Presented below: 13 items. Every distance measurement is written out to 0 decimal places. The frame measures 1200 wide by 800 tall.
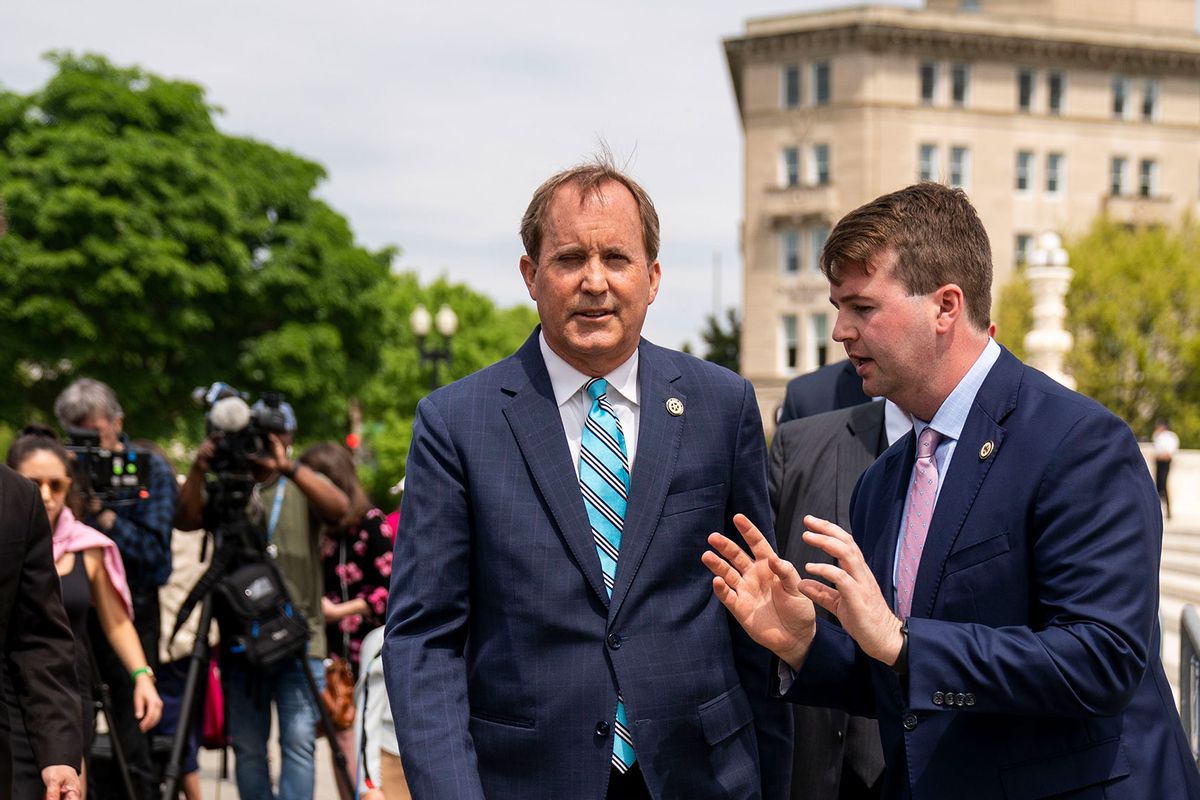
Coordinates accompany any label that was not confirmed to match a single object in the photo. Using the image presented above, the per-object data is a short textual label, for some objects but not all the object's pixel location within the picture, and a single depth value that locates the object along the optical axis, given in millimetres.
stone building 52781
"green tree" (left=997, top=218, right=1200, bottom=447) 38562
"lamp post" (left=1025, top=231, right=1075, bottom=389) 16984
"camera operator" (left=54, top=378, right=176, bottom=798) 6496
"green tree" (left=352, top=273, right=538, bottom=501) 51062
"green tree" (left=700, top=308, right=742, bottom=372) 58312
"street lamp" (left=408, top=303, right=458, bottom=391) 23234
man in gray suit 3752
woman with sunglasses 5141
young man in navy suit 2359
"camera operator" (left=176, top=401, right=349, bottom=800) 6195
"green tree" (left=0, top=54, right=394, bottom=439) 30859
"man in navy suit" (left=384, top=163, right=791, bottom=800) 2795
